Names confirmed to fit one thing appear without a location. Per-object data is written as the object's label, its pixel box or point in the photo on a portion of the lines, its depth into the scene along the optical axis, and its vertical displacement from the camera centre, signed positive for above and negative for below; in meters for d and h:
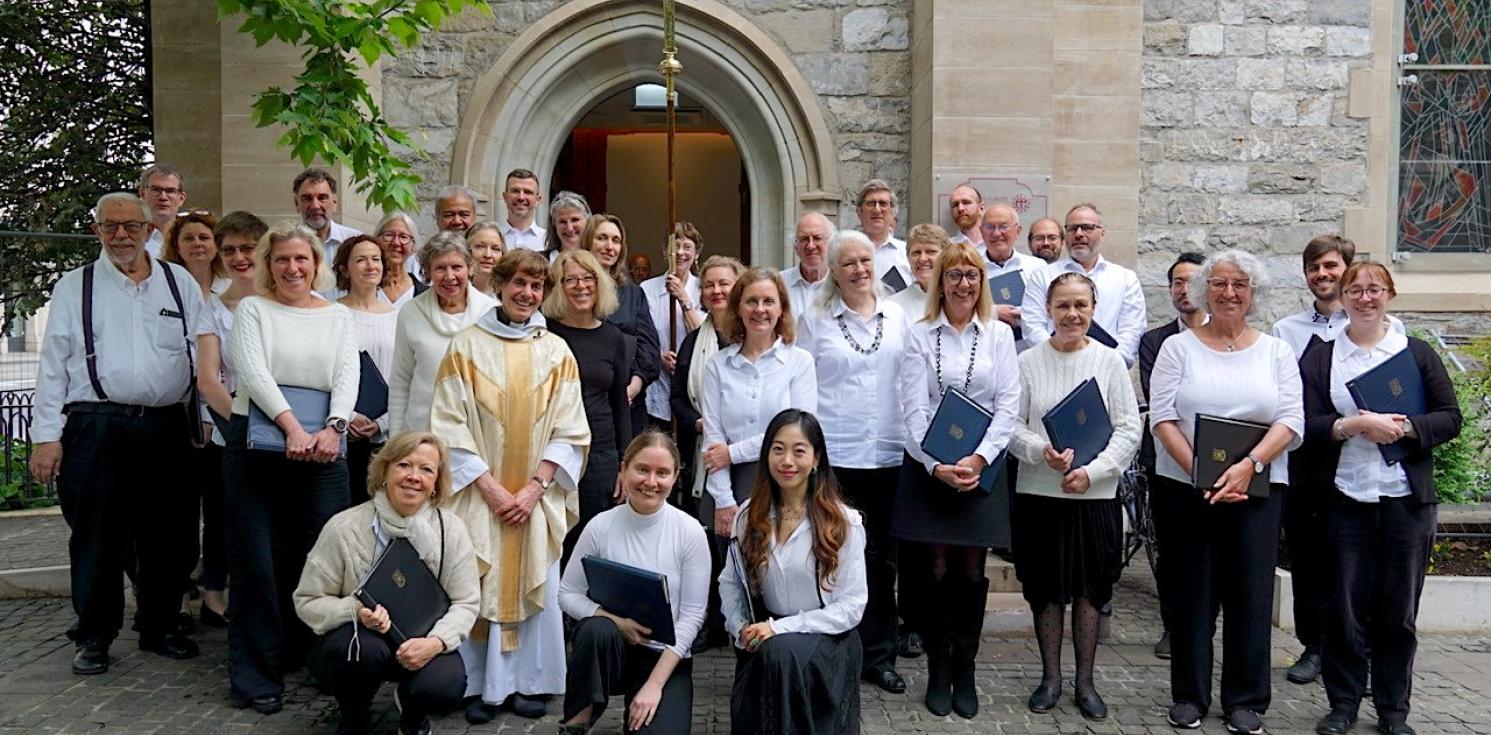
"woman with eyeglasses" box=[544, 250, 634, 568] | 5.11 -0.06
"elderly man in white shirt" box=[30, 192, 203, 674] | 5.17 -0.34
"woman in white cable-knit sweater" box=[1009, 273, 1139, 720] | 4.73 -0.66
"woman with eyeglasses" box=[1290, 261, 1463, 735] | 4.56 -0.67
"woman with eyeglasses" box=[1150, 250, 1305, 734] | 4.57 -0.61
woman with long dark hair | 4.03 -0.91
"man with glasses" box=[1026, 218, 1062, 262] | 6.65 +0.56
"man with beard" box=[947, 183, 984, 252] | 6.54 +0.71
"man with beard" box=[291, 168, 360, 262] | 6.04 +0.67
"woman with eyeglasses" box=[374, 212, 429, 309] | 5.68 +0.36
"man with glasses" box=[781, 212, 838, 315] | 5.67 +0.39
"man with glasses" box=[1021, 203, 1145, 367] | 6.32 +0.31
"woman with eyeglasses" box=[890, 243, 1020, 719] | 4.77 -0.58
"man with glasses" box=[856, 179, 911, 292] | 6.22 +0.59
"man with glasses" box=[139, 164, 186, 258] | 6.20 +0.71
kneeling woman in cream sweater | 4.13 -0.93
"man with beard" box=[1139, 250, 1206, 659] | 5.87 +0.09
